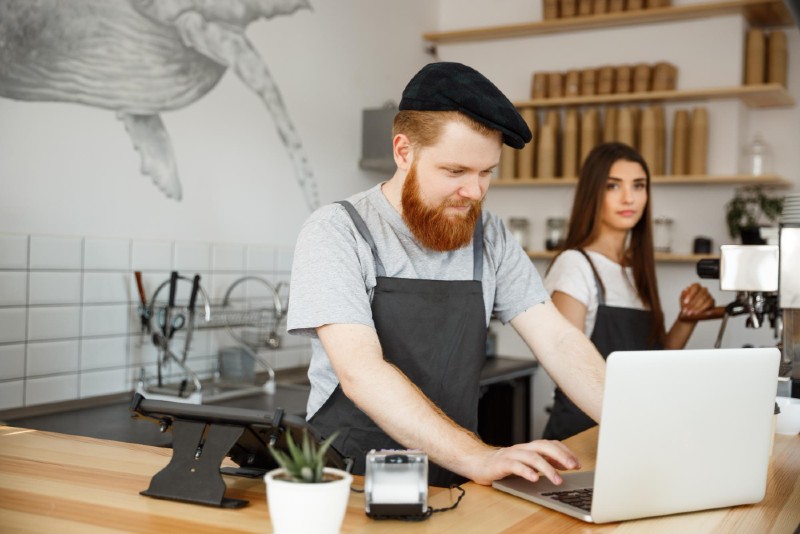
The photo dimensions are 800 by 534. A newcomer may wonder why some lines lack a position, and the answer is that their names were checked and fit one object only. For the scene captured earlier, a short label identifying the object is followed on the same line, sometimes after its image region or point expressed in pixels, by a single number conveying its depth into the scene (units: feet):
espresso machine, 6.77
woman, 9.12
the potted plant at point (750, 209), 13.34
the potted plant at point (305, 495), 3.44
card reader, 4.08
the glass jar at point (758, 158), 13.82
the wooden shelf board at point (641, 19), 13.80
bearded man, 5.28
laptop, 4.03
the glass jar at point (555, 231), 15.37
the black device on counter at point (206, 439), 4.31
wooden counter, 4.02
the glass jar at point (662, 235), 14.37
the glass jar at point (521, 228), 15.81
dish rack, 9.77
